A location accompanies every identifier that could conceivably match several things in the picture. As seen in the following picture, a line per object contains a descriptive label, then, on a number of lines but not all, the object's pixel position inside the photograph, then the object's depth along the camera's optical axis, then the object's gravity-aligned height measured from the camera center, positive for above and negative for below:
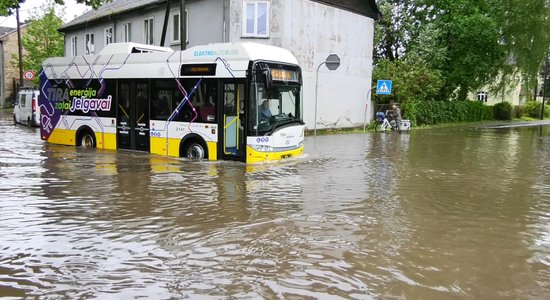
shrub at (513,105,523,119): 53.00 -0.33
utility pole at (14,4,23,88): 35.53 +2.62
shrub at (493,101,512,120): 48.58 -0.27
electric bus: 12.77 +0.05
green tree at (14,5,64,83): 48.12 +5.76
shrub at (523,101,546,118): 56.19 -0.03
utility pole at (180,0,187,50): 18.47 +2.97
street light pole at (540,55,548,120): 55.12 -0.41
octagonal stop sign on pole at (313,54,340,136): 22.16 +1.92
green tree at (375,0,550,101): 38.19 +5.71
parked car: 27.30 -0.46
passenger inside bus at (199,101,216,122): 13.24 -0.25
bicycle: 28.02 -1.03
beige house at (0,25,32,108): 55.50 +3.23
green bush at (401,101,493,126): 32.94 -0.37
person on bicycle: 28.00 -0.50
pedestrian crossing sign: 27.81 +1.07
